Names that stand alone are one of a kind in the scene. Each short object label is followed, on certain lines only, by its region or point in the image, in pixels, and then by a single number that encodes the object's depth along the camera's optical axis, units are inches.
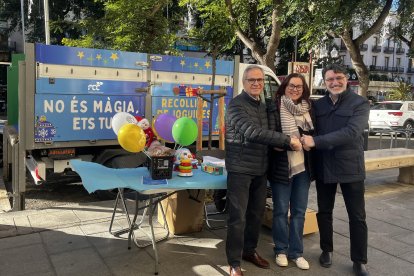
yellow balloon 143.4
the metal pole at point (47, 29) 460.2
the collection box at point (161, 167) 139.0
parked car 735.1
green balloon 156.2
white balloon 157.5
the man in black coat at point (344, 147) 131.7
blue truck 213.3
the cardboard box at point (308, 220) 175.6
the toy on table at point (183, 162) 147.9
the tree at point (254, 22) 449.7
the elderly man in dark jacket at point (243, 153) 128.5
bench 247.1
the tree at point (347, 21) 405.7
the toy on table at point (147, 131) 159.0
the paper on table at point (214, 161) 158.7
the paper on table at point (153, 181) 136.3
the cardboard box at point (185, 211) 173.8
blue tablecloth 132.3
